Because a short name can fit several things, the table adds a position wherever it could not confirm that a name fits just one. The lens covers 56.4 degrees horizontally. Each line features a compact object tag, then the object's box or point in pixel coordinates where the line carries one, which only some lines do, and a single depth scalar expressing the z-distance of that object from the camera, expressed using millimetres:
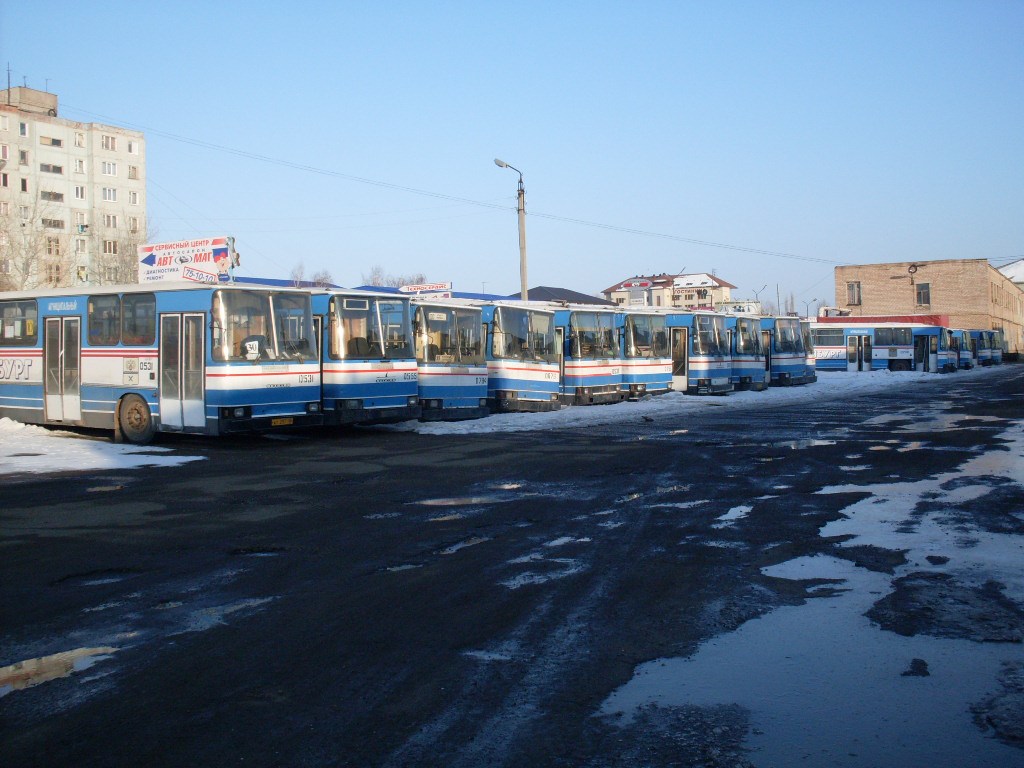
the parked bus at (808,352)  48562
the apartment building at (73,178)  84944
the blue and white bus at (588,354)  31156
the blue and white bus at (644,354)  34062
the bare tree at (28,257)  54634
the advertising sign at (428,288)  42019
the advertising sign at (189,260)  26688
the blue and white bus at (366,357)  20219
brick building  97625
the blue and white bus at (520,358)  26703
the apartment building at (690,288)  151475
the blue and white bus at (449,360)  23781
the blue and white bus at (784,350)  46312
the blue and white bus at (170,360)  17984
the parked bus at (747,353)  41469
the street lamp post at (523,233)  35934
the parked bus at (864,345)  65375
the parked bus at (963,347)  73381
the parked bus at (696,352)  38031
